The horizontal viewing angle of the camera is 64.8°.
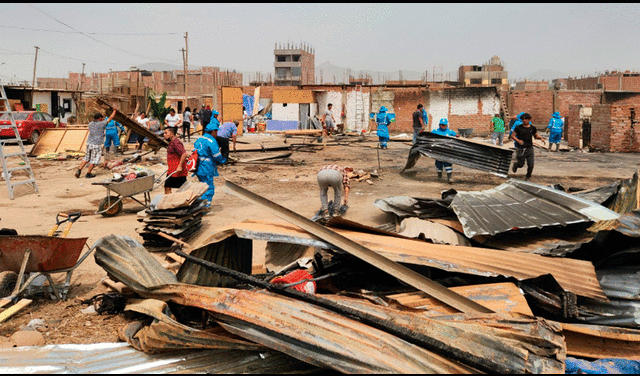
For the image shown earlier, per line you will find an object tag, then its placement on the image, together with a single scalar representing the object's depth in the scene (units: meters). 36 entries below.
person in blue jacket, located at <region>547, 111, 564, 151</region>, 18.81
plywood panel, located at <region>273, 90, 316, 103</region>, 30.41
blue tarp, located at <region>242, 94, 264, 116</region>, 35.50
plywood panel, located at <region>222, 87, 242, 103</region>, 27.53
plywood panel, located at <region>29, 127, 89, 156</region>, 18.78
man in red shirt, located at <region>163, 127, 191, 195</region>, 9.10
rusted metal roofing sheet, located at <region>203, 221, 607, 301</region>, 4.37
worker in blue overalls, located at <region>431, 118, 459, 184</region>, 12.62
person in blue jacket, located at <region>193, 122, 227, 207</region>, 9.06
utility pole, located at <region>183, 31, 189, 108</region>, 35.75
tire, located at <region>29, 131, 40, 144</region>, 22.40
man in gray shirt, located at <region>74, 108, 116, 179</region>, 13.16
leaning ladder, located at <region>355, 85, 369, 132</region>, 30.81
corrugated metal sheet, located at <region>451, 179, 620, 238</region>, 5.80
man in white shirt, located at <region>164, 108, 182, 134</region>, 20.44
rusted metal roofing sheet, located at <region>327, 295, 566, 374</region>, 3.12
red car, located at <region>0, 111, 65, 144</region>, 21.97
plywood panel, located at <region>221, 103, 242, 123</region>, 27.72
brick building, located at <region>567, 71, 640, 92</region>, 42.41
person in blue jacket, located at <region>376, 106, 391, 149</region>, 17.44
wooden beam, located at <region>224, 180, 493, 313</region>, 3.83
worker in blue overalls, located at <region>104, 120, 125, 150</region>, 15.24
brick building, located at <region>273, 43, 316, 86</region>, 78.00
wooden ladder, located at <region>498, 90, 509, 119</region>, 29.42
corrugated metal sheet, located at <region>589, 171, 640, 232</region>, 7.04
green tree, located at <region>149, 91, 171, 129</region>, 27.83
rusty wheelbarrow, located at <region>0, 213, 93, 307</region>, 5.02
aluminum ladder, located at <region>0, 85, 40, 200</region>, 10.68
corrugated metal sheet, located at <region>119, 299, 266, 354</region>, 3.53
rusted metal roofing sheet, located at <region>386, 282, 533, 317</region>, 3.84
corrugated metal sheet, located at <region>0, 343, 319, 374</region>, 3.46
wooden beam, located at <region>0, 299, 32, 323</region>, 4.79
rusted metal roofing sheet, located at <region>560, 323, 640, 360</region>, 3.78
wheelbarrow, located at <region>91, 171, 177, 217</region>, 8.48
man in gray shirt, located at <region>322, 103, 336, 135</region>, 21.80
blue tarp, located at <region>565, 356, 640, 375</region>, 3.38
